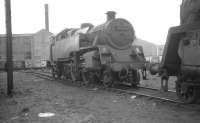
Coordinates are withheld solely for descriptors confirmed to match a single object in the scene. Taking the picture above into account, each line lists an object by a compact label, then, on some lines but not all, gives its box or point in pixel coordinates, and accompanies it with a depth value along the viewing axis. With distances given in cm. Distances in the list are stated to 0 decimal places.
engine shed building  5709
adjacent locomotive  686
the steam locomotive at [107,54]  1204
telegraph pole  1119
